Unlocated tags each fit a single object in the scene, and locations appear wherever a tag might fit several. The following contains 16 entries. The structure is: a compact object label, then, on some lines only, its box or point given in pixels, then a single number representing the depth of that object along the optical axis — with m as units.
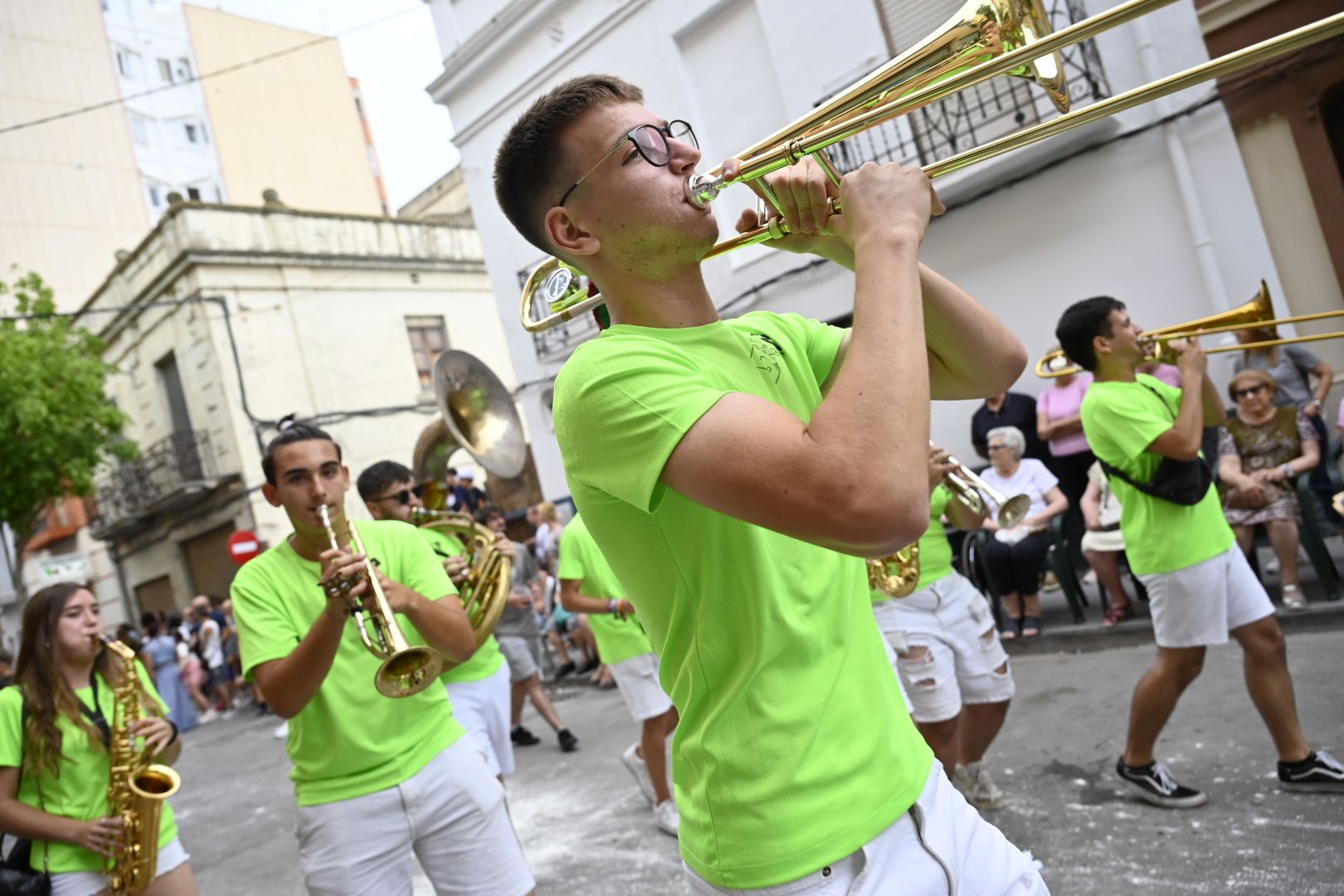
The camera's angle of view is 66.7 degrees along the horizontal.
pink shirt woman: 8.03
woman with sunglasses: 6.27
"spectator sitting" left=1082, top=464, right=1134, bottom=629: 7.01
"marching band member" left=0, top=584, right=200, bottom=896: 3.54
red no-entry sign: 16.81
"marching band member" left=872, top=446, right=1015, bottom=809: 4.16
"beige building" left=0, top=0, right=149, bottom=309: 24.64
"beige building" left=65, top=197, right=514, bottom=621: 18.78
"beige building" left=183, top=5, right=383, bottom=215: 26.33
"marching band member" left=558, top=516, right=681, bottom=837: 5.31
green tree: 16.14
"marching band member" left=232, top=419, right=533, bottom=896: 2.98
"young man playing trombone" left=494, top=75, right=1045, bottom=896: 1.38
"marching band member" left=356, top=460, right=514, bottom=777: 5.09
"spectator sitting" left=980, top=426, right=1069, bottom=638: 7.35
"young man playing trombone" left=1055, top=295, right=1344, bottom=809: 3.84
